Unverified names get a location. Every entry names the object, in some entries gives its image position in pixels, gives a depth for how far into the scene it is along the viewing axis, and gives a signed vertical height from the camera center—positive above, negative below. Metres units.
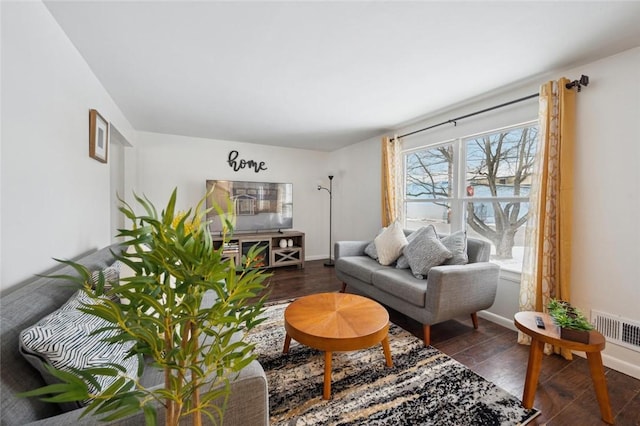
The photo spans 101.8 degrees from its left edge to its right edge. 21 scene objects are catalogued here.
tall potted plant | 0.54 -0.21
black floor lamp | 5.09 +0.49
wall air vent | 1.77 -0.81
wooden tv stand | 4.21 -0.58
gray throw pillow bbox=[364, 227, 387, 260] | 3.18 -0.47
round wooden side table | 1.35 -0.76
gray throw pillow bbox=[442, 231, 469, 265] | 2.38 -0.32
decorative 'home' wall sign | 4.51 +0.87
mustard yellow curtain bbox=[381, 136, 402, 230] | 3.67 +0.49
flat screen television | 4.30 +0.15
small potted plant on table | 1.36 -0.59
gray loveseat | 2.05 -0.64
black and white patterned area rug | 1.39 -1.08
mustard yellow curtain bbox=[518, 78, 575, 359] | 2.02 +0.13
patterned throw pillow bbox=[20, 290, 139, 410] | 0.73 -0.40
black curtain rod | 1.97 +1.04
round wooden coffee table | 1.53 -0.72
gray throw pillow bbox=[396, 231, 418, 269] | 2.74 -0.51
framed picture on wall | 1.96 +0.61
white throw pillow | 2.88 -0.35
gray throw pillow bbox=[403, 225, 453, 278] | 2.40 -0.37
